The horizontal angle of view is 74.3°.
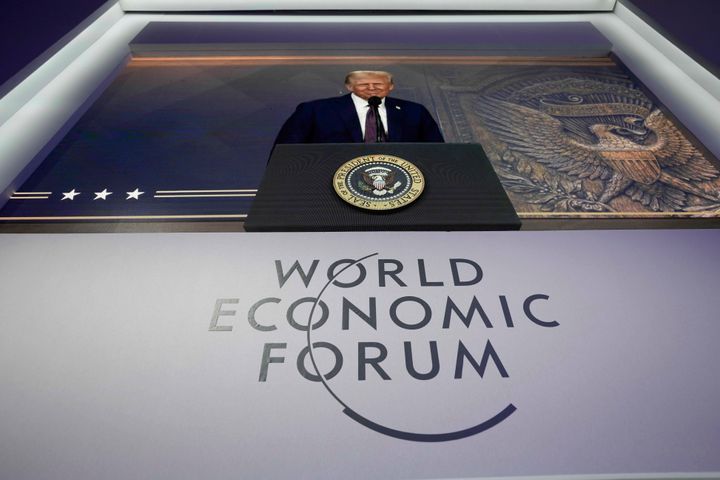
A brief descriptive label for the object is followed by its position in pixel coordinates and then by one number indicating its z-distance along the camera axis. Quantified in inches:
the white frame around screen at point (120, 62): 122.5
